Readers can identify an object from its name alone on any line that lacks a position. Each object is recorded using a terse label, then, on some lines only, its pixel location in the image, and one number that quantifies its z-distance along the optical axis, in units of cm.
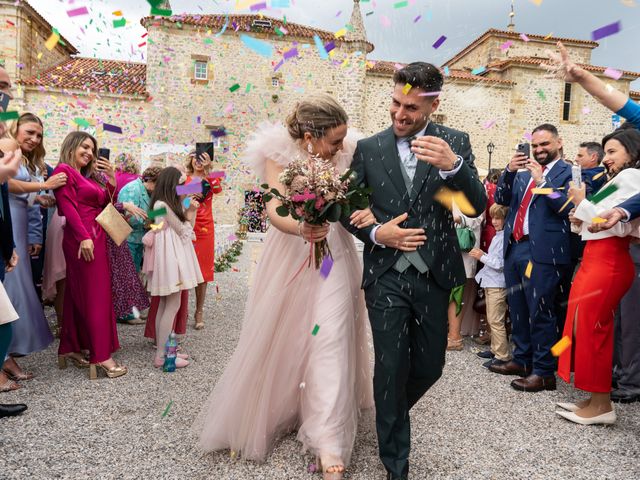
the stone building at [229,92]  2247
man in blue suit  432
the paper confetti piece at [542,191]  425
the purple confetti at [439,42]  314
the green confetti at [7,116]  281
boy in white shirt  516
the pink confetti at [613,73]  307
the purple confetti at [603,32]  244
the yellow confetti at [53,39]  408
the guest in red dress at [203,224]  607
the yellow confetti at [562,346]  363
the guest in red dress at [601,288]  352
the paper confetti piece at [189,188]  478
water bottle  454
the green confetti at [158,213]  475
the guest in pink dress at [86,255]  417
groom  248
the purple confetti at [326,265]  291
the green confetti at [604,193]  357
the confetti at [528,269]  443
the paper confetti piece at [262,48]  398
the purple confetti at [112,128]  471
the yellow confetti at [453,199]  246
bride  276
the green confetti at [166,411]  349
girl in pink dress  467
